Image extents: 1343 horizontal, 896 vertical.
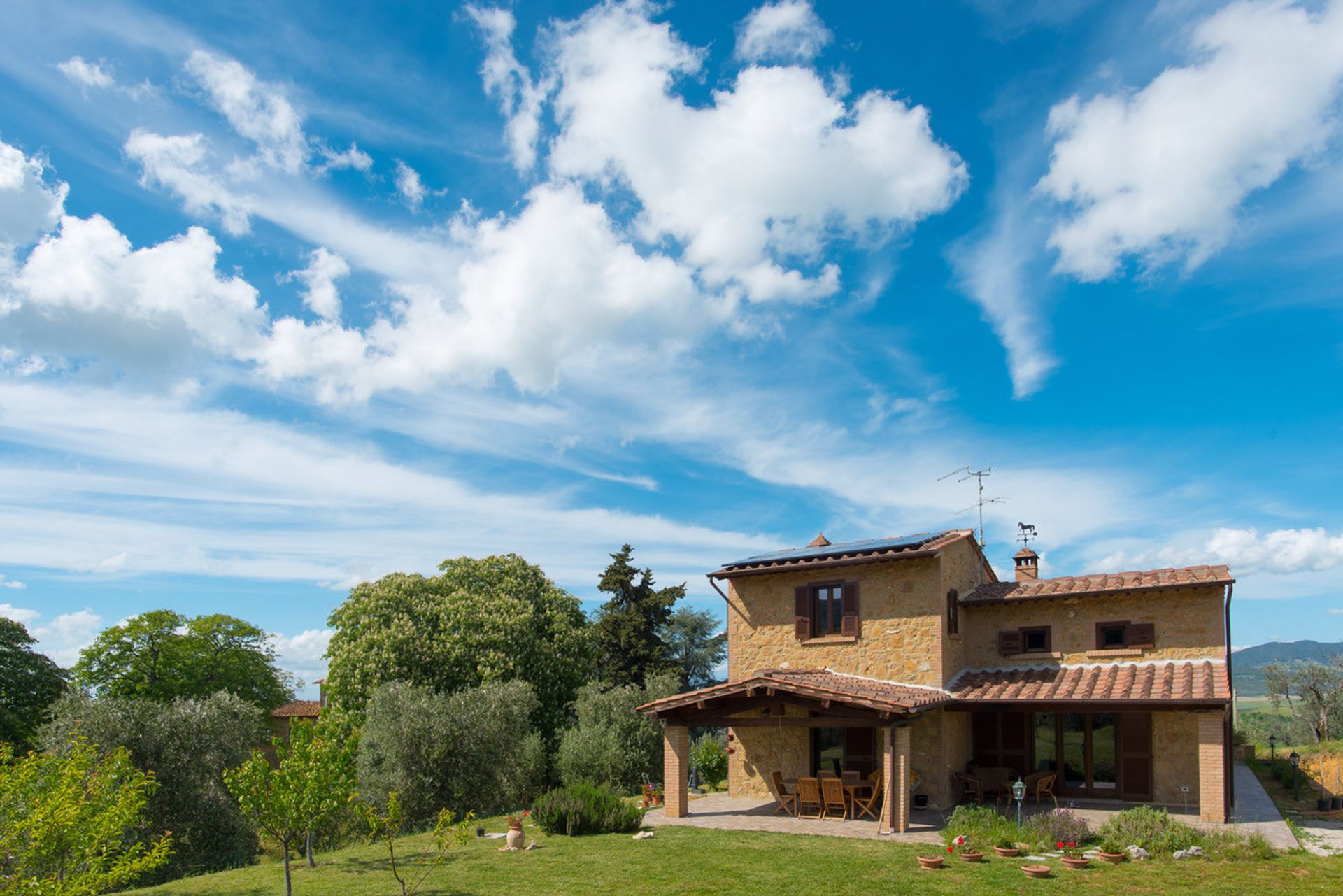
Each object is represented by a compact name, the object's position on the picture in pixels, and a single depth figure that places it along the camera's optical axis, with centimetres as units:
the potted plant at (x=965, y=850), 1287
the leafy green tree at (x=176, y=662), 3650
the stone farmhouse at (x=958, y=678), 1636
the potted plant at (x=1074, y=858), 1240
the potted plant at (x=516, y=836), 1469
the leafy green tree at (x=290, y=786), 1107
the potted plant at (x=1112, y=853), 1271
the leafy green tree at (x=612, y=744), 2423
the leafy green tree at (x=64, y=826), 880
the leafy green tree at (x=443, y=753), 2178
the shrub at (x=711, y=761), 2380
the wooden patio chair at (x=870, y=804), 1664
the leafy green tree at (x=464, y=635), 2711
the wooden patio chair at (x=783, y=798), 1781
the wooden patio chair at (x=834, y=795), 1692
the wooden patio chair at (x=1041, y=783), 1792
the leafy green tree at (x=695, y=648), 4122
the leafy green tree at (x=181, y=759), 1956
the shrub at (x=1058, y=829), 1357
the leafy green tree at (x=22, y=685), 3014
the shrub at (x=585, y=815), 1605
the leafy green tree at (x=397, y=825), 1032
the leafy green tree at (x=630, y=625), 3095
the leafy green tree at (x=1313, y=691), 3291
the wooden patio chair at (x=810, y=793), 1708
